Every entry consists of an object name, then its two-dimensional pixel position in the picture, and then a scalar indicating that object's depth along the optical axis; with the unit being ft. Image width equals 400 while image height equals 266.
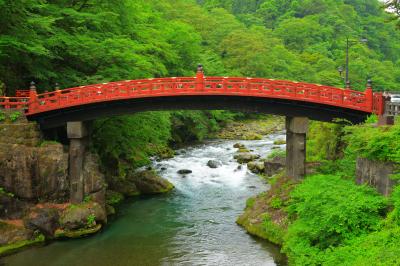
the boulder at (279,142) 153.58
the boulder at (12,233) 69.51
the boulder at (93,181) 82.84
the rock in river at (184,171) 118.93
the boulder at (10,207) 73.26
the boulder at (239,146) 147.86
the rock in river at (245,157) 129.18
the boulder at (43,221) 73.51
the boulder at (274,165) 111.14
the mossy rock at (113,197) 93.43
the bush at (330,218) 51.88
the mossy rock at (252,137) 167.63
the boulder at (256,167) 117.50
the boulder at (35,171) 75.00
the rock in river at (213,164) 124.69
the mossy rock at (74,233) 74.18
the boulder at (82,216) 75.66
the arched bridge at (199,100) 76.13
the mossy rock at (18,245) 67.41
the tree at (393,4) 92.76
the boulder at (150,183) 101.30
